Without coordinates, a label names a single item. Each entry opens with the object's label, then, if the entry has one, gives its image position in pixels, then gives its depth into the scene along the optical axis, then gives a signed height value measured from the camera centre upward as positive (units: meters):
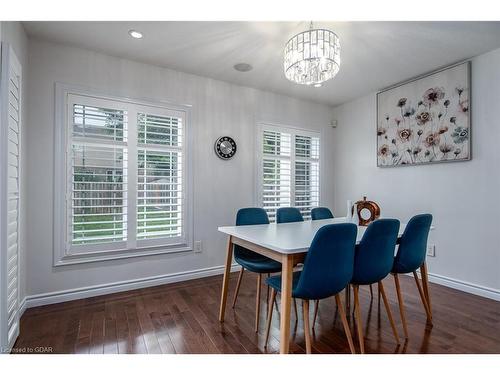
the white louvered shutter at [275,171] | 4.01 +0.25
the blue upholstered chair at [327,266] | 1.58 -0.48
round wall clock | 3.59 +0.55
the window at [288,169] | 4.01 +0.30
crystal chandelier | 2.01 +1.01
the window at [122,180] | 2.74 +0.09
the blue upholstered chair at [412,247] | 2.09 -0.48
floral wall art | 3.02 +0.86
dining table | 1.59 -0.37
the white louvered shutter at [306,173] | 4.36 +0.24
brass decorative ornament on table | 2.67 -0.24
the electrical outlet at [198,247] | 3.44 -0.76
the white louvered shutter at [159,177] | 3.09 +0.13
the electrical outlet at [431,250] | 3.33 -0.78
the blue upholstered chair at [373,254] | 1.80 -0.46
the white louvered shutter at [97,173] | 2.74 +0.15
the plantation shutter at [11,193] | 1.68 -0.03
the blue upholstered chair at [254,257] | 2.32 -0.67
